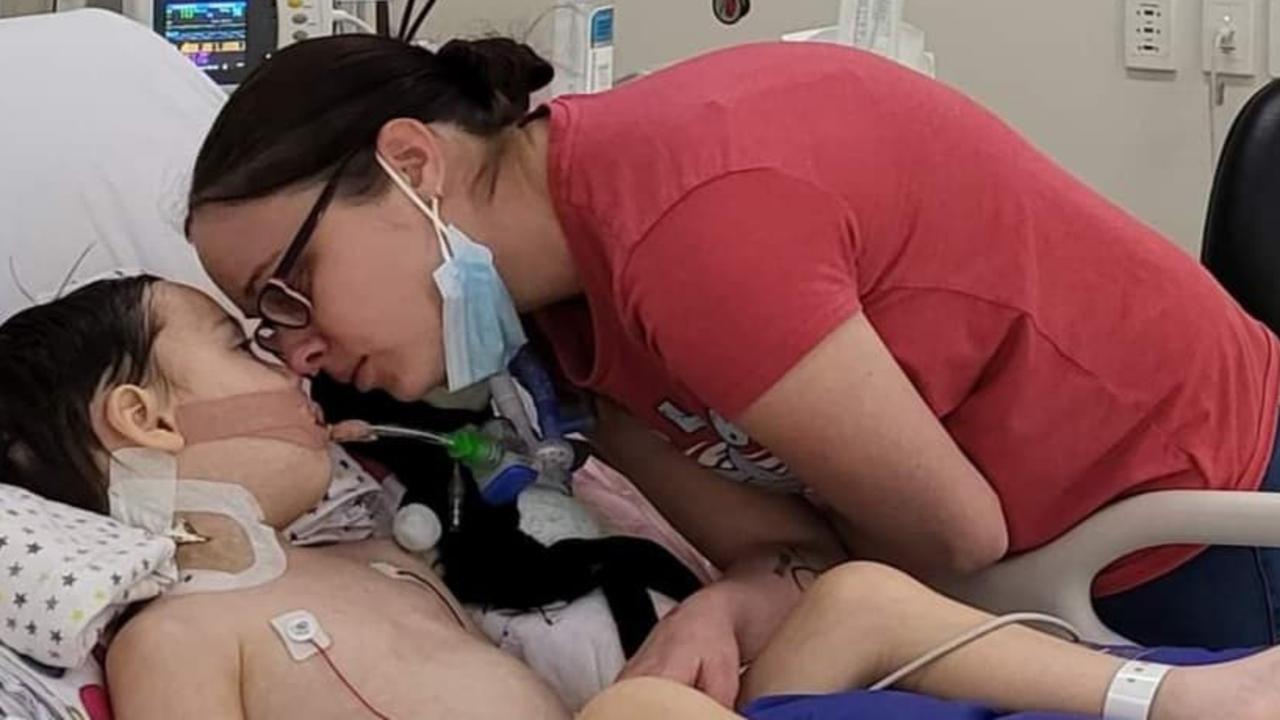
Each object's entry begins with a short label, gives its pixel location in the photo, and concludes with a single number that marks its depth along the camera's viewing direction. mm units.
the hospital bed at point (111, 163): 2027
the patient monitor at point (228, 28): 2594
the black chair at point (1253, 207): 2113
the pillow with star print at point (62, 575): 1505
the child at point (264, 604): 1513
